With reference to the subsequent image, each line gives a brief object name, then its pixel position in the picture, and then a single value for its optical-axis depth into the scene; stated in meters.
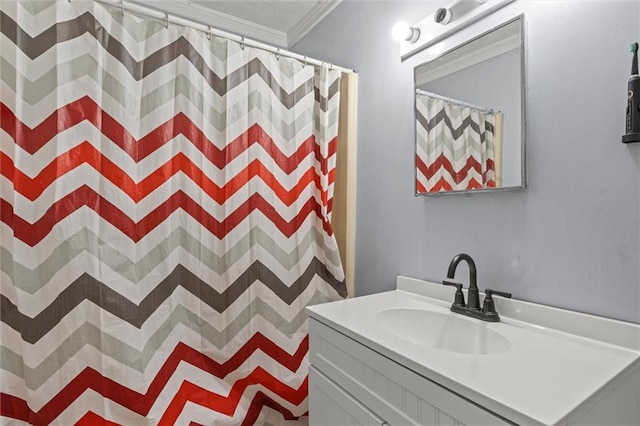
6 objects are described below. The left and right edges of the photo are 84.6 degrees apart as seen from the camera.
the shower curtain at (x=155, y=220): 1.26
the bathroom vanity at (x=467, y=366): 0.72
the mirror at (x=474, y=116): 1.18
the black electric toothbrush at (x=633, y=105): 0.90
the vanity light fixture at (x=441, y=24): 1.26
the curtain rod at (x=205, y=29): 1.37
